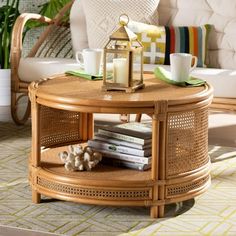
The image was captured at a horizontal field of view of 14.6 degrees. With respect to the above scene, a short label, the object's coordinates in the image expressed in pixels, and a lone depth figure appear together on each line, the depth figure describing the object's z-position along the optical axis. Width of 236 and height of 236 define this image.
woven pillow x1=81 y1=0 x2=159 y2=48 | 5.60
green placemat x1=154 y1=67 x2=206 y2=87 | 3.96
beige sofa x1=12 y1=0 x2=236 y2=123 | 5.31
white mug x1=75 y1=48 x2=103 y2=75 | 4.11
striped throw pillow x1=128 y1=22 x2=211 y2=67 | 5.45
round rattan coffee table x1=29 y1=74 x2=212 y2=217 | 3.56
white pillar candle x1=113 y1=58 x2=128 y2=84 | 3.85
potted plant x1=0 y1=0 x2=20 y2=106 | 6.26
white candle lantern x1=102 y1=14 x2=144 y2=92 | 3.80
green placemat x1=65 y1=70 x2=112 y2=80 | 4.11
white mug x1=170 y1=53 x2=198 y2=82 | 3.96
